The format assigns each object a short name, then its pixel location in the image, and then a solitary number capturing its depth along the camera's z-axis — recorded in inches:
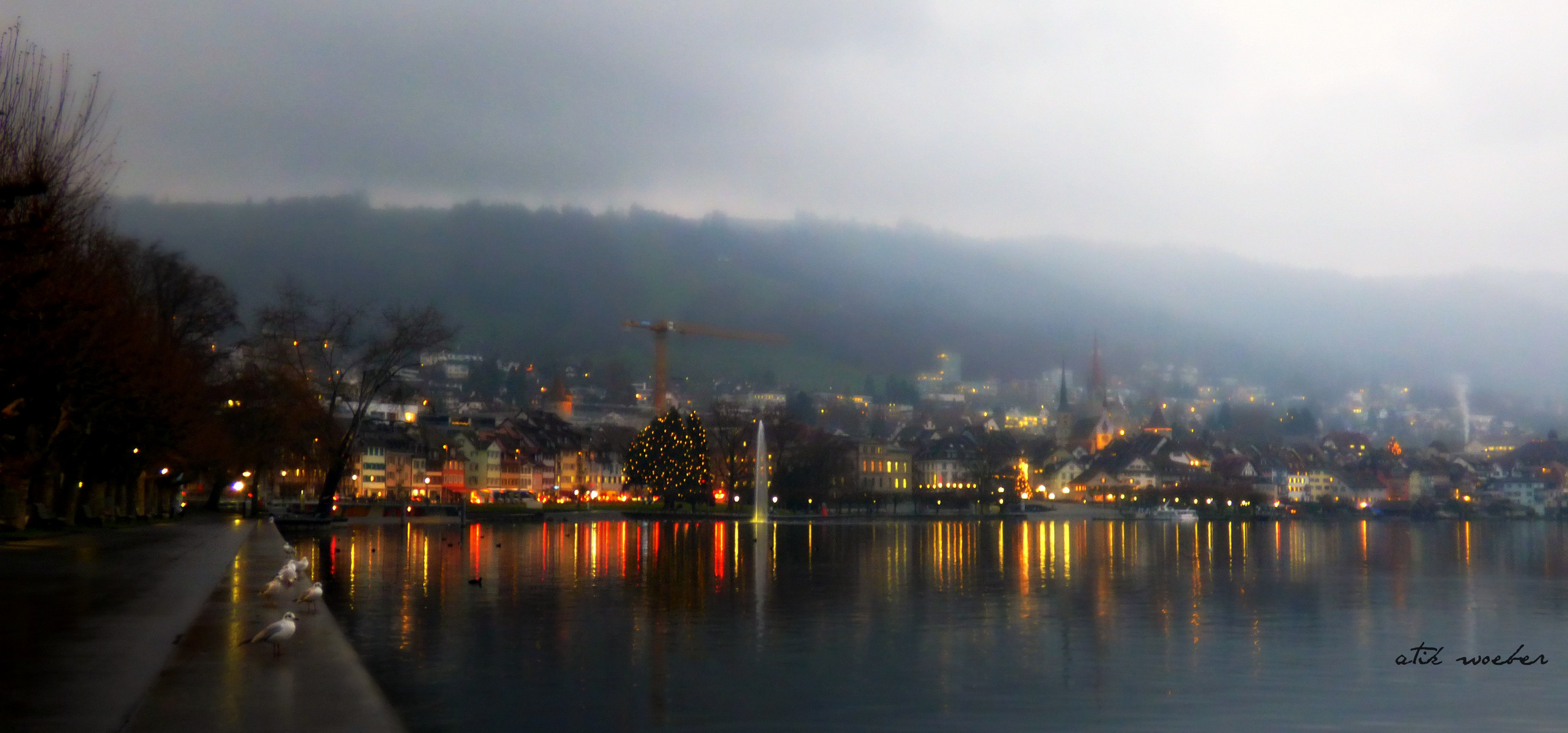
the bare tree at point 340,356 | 2819.9
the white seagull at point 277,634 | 644.7
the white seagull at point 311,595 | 837.2
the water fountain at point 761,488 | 4473.4
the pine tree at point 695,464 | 4874.5
